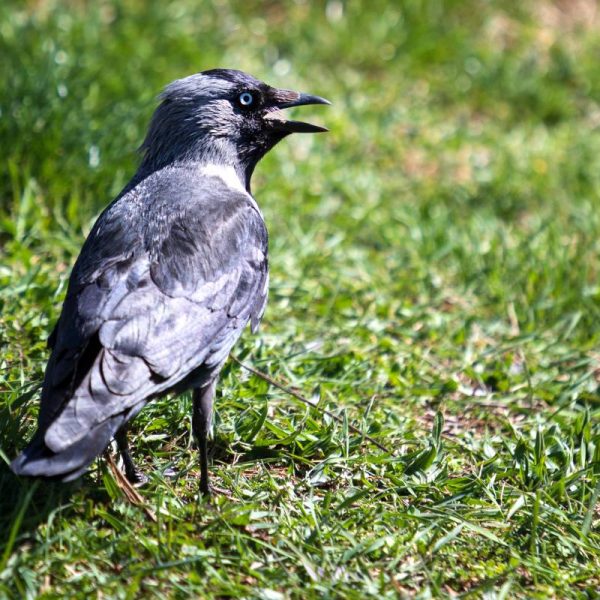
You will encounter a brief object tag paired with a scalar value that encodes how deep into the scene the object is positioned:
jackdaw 6.15
